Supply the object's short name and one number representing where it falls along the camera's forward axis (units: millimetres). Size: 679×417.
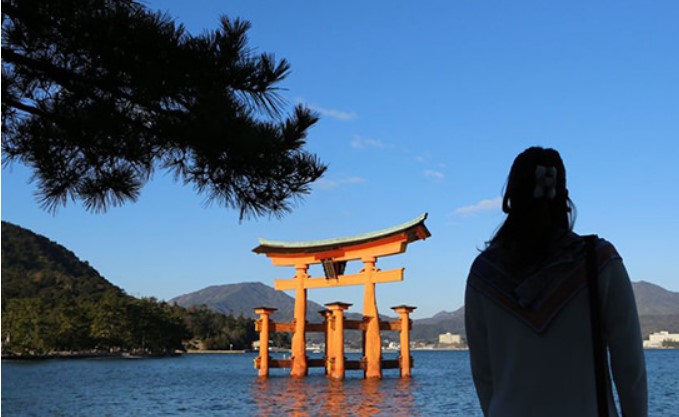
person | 1363
